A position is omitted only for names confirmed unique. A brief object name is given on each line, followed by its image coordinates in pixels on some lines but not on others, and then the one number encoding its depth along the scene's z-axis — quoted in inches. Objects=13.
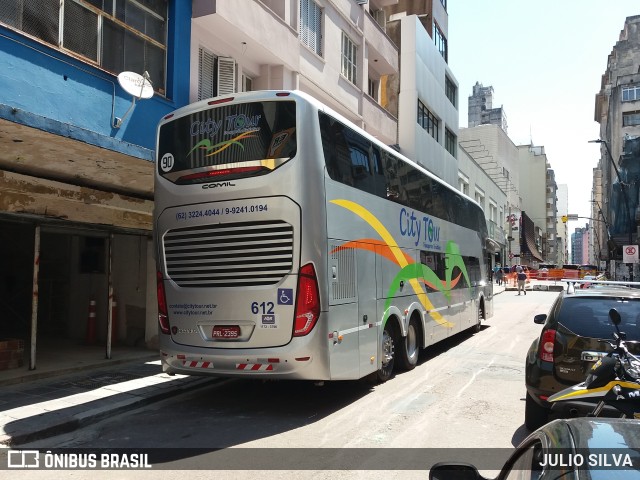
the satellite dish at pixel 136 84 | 354.0
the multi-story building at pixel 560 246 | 6122.1
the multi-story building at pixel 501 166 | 2689.5
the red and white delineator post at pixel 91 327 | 470.0
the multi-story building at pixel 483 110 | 4901.6
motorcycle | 144.2
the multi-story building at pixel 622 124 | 2388.0
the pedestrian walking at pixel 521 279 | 1346.0
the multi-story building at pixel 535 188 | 4709.6
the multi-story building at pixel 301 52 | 494.6
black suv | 221.3
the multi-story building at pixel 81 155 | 311.9
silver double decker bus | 264.5
